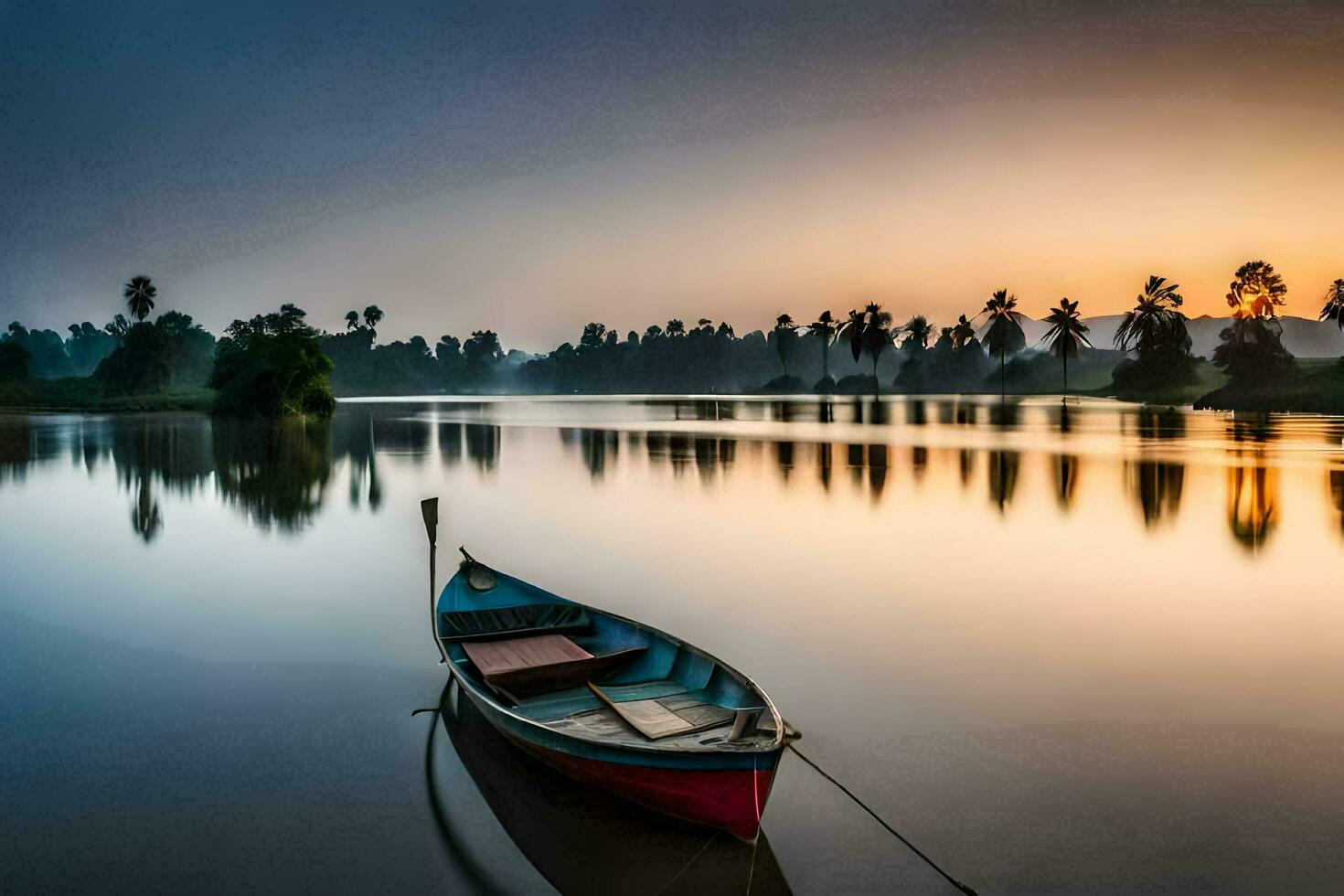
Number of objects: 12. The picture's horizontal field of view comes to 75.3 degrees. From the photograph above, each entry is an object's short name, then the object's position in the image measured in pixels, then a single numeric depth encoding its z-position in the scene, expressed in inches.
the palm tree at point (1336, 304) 3405.5
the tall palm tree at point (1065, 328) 4916.3
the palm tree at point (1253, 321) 3297.2
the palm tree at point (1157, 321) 4384.8
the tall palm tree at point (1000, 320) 5821.9
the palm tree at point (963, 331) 7667.3
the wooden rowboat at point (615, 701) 275.0
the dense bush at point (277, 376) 3248.0
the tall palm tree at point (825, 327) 7258.9
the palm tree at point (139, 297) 4837.6
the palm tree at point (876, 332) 6230.3
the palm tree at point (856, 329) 6360.2
